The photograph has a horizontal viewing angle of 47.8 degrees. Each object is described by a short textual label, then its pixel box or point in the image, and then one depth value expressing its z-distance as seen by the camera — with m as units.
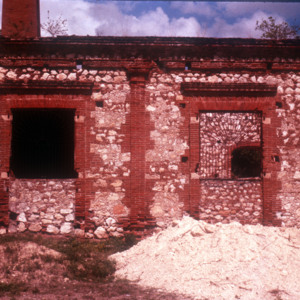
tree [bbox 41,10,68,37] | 21.42
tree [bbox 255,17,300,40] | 21.58
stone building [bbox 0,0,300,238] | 9.55
